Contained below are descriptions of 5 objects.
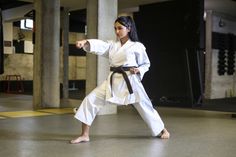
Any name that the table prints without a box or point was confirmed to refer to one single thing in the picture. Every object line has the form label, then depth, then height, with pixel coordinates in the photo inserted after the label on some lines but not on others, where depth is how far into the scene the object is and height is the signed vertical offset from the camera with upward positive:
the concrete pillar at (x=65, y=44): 11.77 +0.37
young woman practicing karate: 4.05 -0.23
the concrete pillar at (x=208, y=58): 11.82 -0.05
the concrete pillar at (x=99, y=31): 6.58 +0.44
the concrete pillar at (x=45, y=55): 7.95 +0.01
